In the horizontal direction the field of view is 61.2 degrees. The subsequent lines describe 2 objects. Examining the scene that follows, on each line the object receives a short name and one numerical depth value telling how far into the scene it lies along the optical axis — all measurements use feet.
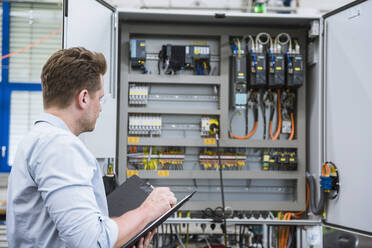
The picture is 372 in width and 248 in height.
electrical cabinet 7.55
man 2.61
